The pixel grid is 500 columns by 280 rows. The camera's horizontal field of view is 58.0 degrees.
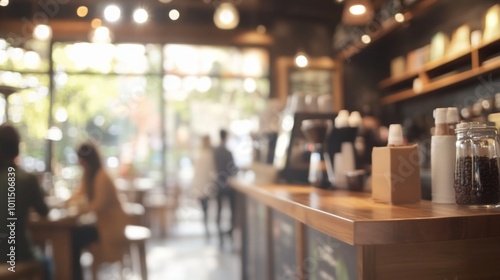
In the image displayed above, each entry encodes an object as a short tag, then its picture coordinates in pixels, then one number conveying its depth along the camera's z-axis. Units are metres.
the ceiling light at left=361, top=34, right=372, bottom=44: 5.26
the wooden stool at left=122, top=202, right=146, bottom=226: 3.95
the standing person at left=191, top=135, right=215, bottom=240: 6.11
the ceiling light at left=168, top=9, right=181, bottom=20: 6.98
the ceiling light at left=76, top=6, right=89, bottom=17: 6.70
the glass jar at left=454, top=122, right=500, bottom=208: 1.24
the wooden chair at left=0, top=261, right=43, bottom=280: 2.15
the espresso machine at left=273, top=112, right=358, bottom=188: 2.17
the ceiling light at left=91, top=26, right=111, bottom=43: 4.83
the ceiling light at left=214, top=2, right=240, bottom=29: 4.66
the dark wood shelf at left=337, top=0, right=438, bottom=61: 4.15
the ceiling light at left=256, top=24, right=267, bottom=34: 7.29
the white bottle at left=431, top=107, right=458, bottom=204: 1.36
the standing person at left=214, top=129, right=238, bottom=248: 6.00
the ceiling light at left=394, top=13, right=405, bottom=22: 4.47
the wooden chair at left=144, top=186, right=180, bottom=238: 6.58
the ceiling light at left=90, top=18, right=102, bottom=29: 5.67
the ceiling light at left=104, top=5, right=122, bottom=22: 4.00
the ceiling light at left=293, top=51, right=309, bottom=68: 4.72
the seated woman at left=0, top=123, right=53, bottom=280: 2.32
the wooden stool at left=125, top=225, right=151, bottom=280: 3.49
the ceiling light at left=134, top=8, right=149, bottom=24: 4.00
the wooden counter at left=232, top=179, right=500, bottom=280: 1.05
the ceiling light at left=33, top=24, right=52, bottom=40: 5.61
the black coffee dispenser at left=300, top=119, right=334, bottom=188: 2.14
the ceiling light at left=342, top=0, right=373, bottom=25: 2.95
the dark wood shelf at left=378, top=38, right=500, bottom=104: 3.32
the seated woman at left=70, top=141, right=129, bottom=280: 3.43
